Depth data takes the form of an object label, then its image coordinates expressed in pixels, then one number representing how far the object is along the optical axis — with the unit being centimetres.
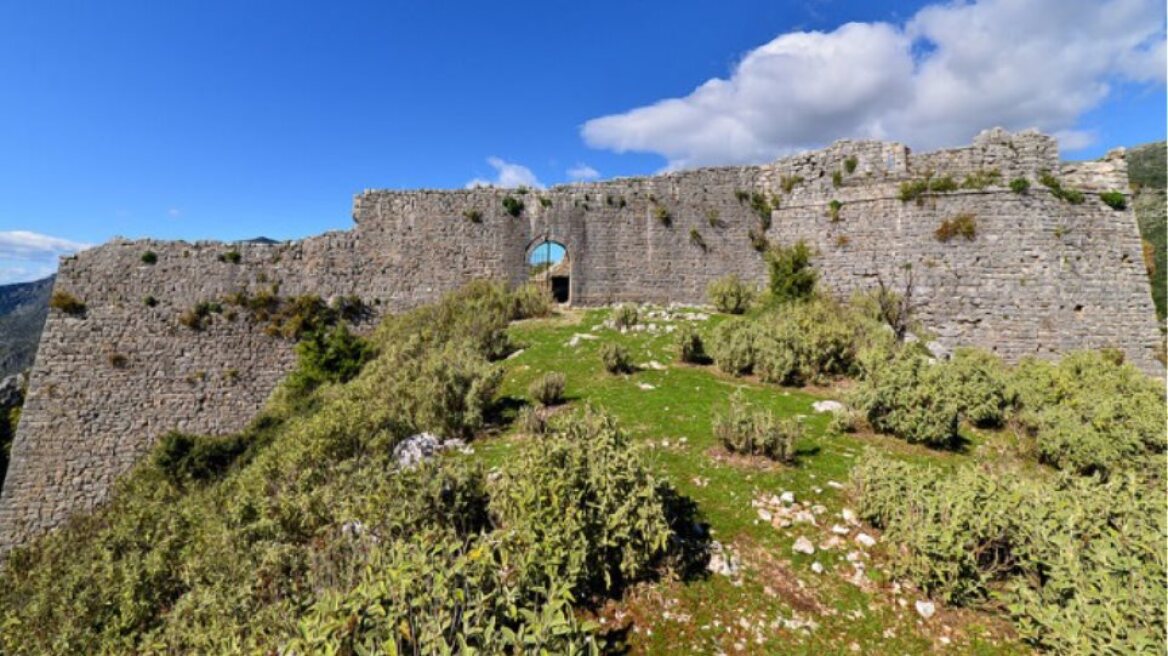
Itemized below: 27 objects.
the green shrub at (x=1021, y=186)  1453
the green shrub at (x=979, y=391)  865
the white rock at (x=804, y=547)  508
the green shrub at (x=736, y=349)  1086
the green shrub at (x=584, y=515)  418
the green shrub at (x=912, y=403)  771
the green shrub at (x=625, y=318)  1459
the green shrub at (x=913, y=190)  1570
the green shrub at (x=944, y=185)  1536
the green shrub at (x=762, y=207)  1869
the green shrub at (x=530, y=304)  1717
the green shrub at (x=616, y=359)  1076
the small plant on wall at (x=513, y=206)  1831
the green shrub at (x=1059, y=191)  1440
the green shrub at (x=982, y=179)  1490
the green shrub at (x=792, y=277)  1493
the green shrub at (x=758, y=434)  672
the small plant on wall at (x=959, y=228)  1502
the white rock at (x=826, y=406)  883
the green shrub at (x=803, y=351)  1041
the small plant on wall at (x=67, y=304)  1497
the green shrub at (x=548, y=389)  937
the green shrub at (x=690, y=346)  1154
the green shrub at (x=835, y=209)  1712
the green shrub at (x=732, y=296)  1723
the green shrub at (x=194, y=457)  1260
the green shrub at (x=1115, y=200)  1423
